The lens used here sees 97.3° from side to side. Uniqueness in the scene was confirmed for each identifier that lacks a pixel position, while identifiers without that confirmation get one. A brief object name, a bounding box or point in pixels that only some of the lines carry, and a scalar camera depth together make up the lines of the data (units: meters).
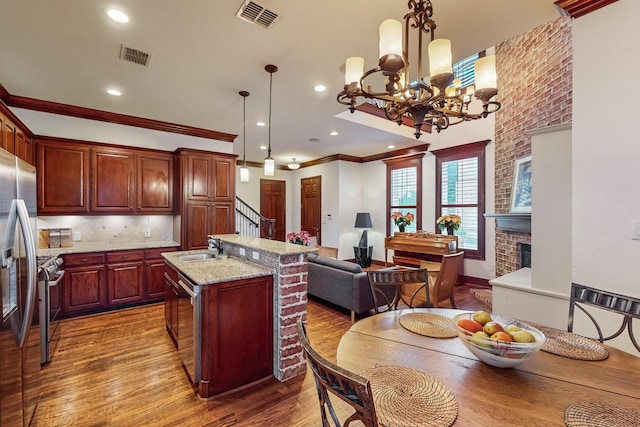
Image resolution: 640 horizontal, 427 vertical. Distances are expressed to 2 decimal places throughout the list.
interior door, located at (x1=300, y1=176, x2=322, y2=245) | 7.86
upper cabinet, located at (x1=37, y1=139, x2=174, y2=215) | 3.71
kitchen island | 2.14
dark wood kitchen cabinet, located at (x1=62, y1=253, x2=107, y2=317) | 3.58
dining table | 0.91
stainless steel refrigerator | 1.38
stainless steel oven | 2.52
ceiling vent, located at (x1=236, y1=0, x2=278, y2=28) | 2.02
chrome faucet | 3.33
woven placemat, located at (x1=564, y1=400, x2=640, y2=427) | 0.84
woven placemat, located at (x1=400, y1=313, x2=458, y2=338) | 1.48
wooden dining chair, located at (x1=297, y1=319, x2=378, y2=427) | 0.73
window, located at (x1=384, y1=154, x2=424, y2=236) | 6.40
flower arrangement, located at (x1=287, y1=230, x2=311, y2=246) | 4.81
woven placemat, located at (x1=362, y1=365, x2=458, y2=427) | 0.86
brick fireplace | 3.40
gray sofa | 3.54
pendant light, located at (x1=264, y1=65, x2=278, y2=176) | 2.88
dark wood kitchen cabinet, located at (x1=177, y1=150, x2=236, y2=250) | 4.39
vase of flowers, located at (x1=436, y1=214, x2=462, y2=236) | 5.47
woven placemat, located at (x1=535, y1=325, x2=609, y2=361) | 1.26
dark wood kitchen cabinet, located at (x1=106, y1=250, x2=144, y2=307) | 3.86
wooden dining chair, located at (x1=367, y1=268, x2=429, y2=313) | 2.13
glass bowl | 1.06
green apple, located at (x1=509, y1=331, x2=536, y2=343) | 1.09
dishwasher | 2.14
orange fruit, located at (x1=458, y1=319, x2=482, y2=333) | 1.22
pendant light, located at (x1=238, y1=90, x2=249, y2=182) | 3.51
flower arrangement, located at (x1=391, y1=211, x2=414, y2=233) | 6.31
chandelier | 1.64
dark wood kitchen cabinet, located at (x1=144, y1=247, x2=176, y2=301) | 4.12
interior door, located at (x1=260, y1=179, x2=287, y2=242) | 8.54
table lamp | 7.04
